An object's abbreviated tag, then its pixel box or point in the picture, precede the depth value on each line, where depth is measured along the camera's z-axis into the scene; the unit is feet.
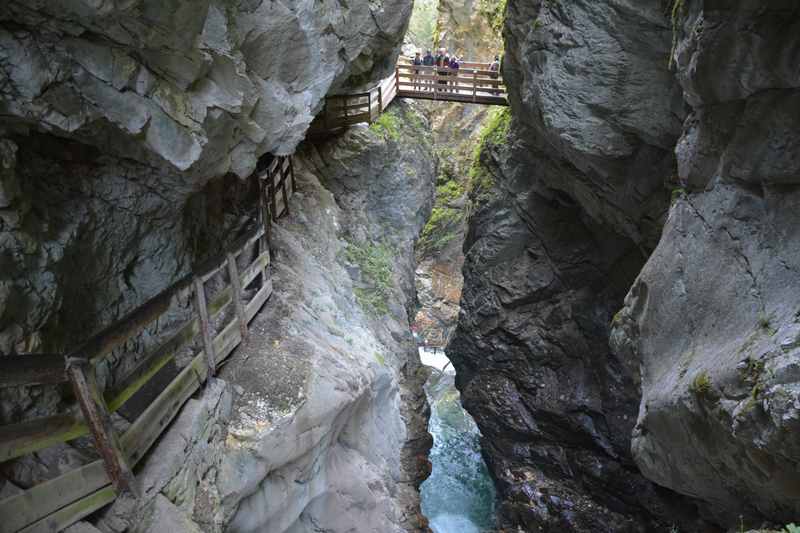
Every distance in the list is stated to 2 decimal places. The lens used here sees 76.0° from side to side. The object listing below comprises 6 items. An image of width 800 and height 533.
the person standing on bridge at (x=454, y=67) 54.13
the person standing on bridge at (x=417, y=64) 54.17
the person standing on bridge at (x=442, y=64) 53.64
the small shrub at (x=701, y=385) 16.34
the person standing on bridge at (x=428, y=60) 56.70
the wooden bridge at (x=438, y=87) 52.02
